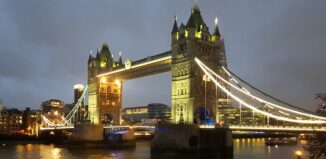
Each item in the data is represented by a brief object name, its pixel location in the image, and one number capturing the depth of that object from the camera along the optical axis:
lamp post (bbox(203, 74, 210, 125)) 50.59
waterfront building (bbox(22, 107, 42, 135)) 109.59
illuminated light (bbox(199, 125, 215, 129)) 46.41
